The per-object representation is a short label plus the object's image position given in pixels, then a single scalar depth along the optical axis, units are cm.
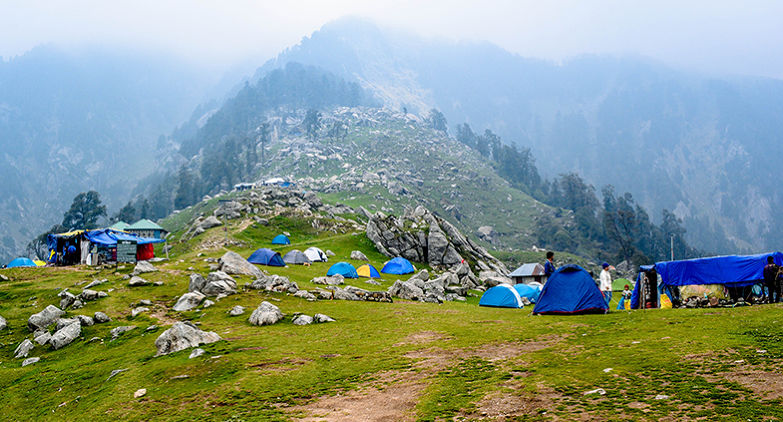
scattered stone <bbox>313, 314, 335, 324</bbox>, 2306
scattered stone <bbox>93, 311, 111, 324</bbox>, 2423
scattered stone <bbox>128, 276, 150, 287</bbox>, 3247
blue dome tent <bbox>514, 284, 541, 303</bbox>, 4409
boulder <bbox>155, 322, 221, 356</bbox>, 1783
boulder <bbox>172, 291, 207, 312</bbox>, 2718
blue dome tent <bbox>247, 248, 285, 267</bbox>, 5556
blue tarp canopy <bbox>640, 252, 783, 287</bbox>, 2686
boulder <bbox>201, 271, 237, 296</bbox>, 2958
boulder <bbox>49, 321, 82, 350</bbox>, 2155
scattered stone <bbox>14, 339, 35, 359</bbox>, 2089
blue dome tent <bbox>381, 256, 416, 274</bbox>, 5781
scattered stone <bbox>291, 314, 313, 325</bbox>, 2268
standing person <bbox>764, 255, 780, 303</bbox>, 2294
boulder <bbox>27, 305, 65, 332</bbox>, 2402
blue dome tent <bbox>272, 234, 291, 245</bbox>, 7662
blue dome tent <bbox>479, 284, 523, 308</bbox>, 3638
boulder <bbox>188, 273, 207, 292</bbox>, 3045
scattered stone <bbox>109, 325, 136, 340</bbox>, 2188
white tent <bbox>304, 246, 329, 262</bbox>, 6141
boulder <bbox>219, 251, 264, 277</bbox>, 3866
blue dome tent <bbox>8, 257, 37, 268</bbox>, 7294
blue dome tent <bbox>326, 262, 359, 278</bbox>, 5041
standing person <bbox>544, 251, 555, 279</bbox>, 2631
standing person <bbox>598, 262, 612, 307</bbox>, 2725
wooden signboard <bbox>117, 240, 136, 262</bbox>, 5362
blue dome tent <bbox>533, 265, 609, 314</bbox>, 2352
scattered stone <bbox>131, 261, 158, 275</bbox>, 3603
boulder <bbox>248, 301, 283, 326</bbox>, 2267
